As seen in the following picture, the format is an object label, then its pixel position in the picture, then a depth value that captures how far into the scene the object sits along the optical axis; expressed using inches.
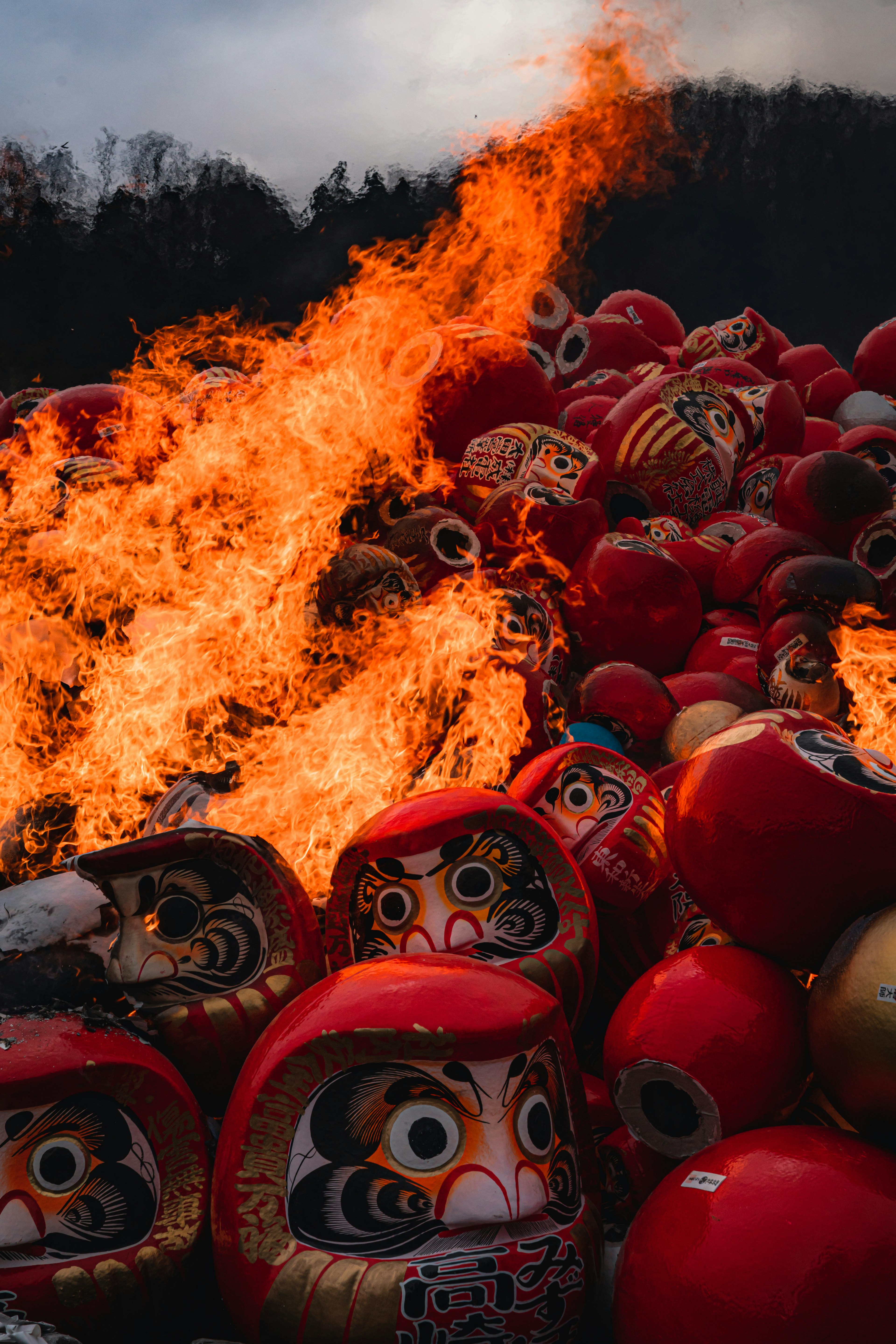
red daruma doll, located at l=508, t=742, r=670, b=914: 123.3
